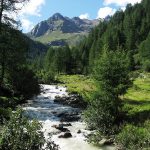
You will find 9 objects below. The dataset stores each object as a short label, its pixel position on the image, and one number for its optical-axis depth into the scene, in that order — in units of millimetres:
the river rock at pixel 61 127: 21775
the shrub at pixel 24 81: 30027
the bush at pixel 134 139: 16357
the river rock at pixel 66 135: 20320
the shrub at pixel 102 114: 20454
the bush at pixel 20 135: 10229
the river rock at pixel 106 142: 18831
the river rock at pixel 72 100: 32406
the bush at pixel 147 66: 69078
